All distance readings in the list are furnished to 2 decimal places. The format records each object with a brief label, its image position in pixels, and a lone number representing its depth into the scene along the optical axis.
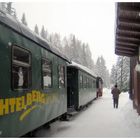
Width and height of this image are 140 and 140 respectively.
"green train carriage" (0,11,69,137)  3.54
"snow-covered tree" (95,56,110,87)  60.88
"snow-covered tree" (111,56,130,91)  34.16
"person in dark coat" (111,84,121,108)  12.01
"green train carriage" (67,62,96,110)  9.23
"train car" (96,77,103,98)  20.07
